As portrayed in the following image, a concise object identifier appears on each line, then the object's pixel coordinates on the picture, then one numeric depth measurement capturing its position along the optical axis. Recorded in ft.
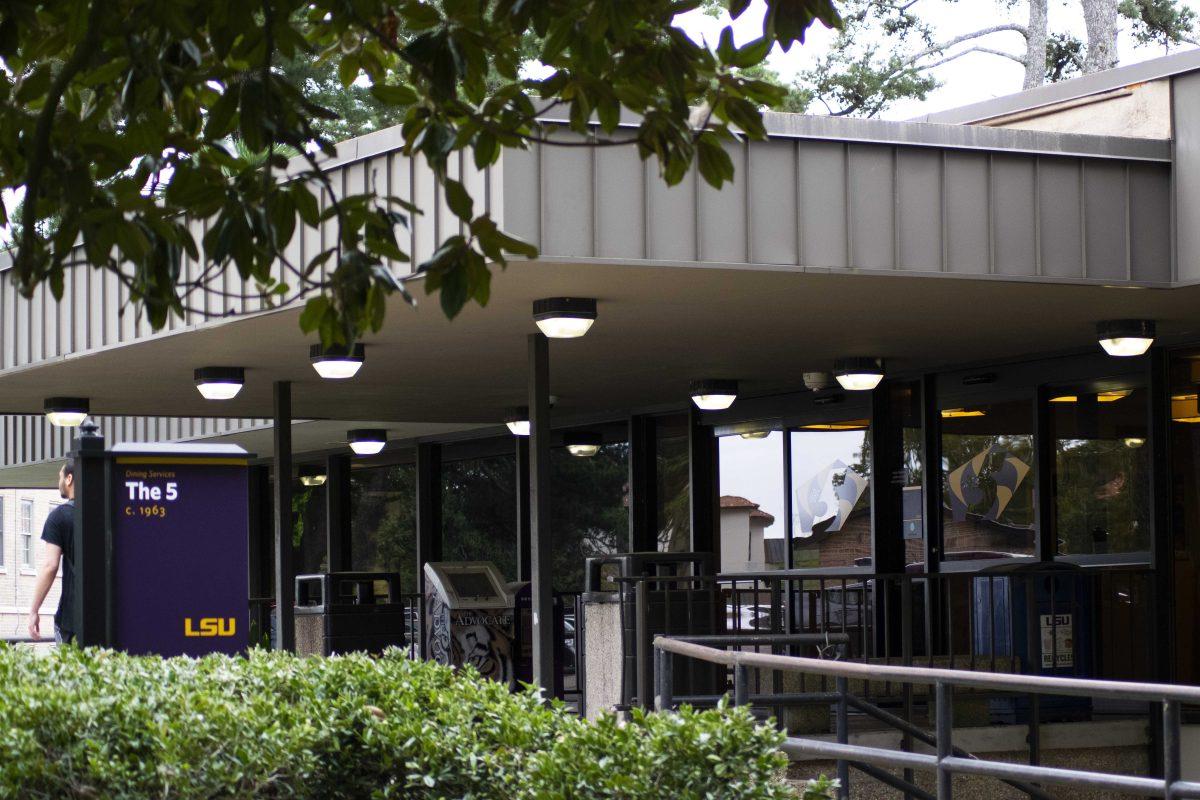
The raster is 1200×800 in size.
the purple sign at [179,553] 52.60
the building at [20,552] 287.28
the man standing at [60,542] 60.54
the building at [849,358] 57.06
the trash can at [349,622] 94.58
